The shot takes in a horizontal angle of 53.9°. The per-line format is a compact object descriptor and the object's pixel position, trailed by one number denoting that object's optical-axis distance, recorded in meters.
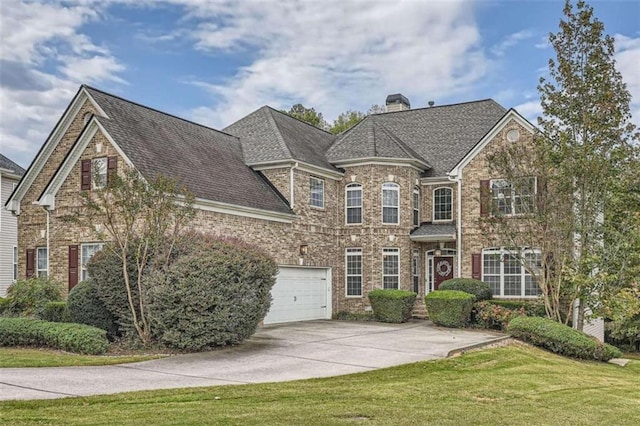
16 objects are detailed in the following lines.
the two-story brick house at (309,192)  20.23
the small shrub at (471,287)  22.62
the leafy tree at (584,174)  19.19
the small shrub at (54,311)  17.50
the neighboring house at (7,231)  31.56
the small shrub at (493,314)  21.00
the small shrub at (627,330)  22.05
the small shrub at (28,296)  18.59
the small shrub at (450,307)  21.47
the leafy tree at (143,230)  15.20
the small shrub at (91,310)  16.00
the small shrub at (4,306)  18.88
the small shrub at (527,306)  21.02
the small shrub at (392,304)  23.19
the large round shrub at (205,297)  14.46
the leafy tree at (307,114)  46.28
